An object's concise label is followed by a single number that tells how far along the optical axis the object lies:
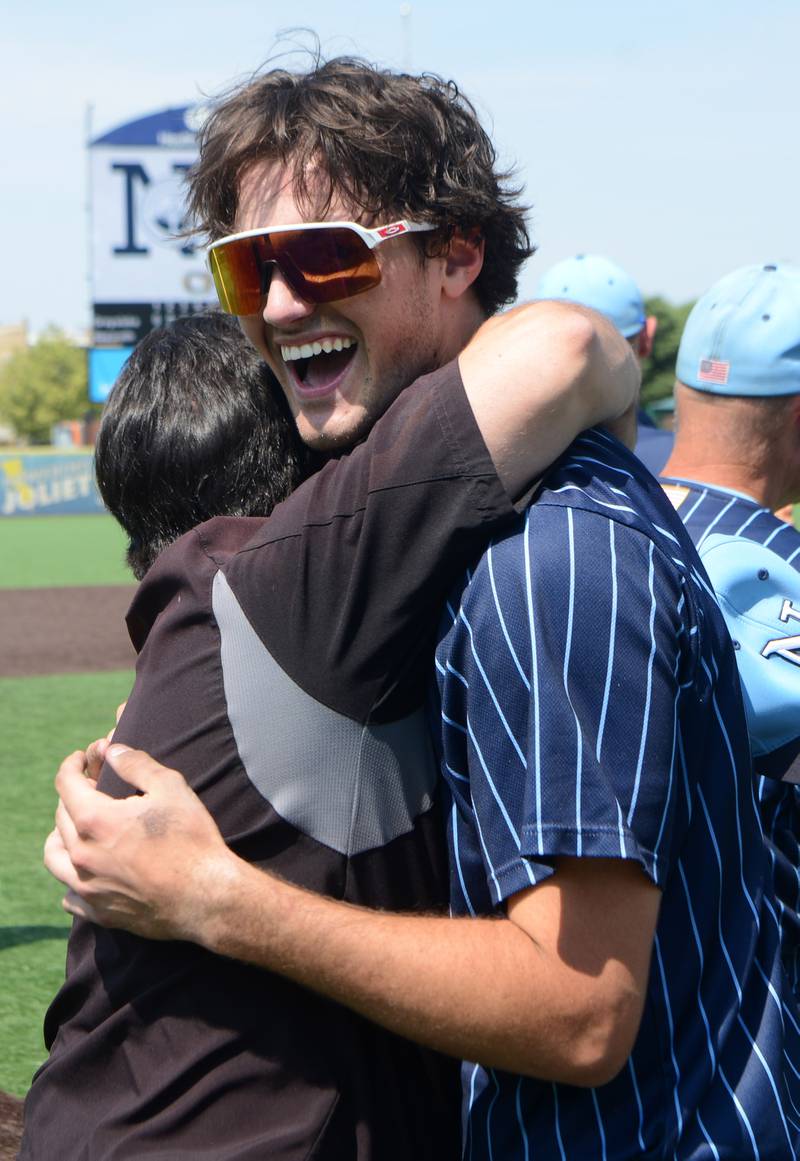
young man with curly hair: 1.51
